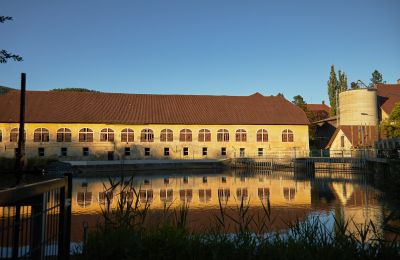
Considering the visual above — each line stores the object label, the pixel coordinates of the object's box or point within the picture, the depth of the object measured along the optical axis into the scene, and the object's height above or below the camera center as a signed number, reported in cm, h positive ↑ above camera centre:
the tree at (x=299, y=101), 6344 +970
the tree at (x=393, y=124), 3532 +287
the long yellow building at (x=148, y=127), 4503 +359
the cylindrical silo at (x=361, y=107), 5025 +640
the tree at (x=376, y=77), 9264 +1910
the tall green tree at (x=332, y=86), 6788 +1231
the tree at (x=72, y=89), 10145 +1837
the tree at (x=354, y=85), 5454 +1098
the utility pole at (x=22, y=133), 752 +57
